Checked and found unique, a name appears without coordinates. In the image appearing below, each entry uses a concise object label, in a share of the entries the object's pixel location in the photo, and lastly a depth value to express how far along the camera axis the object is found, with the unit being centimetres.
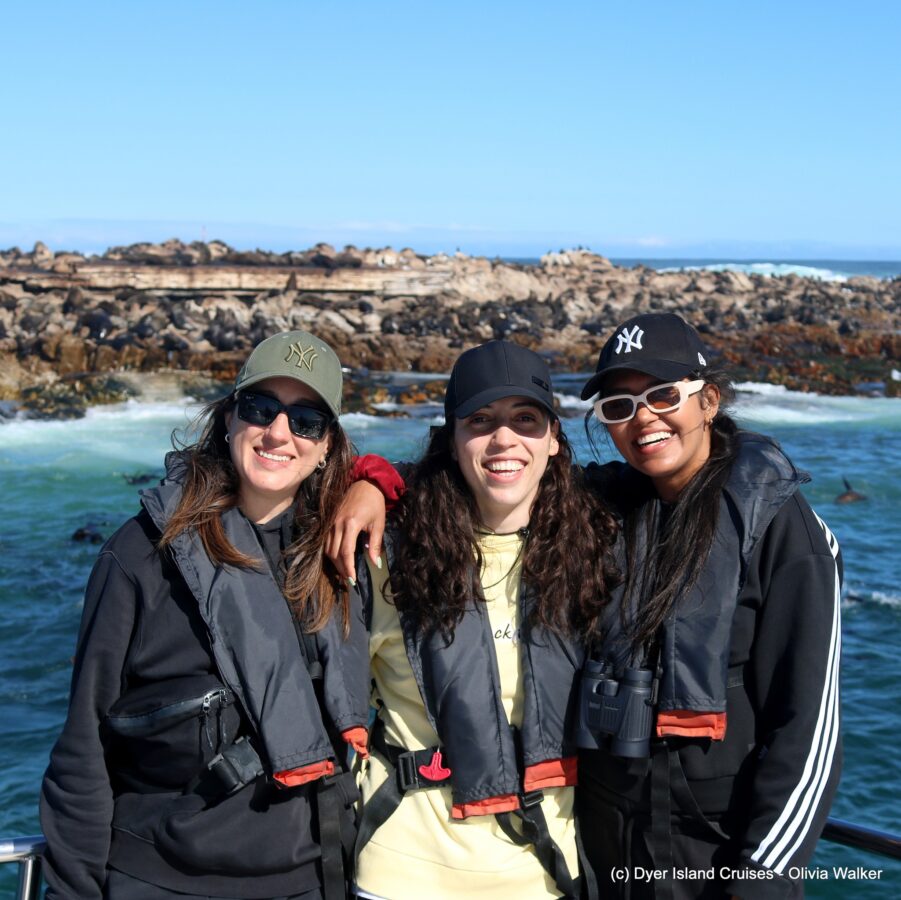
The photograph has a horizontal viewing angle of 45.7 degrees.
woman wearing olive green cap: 263
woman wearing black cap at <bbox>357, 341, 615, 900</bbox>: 271
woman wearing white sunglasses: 257
